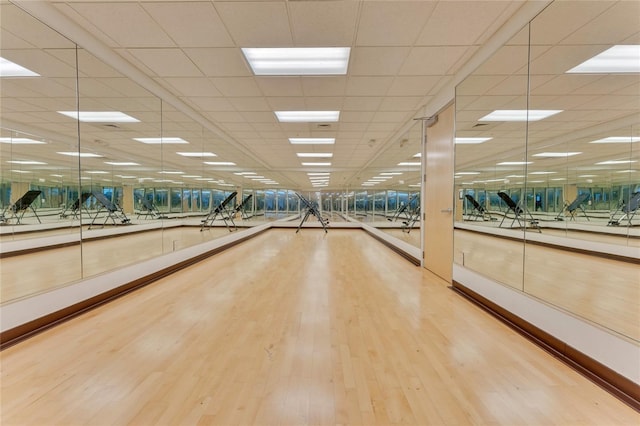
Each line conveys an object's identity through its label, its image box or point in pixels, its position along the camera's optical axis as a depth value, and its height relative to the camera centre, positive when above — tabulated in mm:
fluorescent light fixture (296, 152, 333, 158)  8211 +1598
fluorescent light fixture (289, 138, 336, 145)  6551 +1622
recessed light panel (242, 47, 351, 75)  2914 +1692
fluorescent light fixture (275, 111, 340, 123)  4770 +1663
